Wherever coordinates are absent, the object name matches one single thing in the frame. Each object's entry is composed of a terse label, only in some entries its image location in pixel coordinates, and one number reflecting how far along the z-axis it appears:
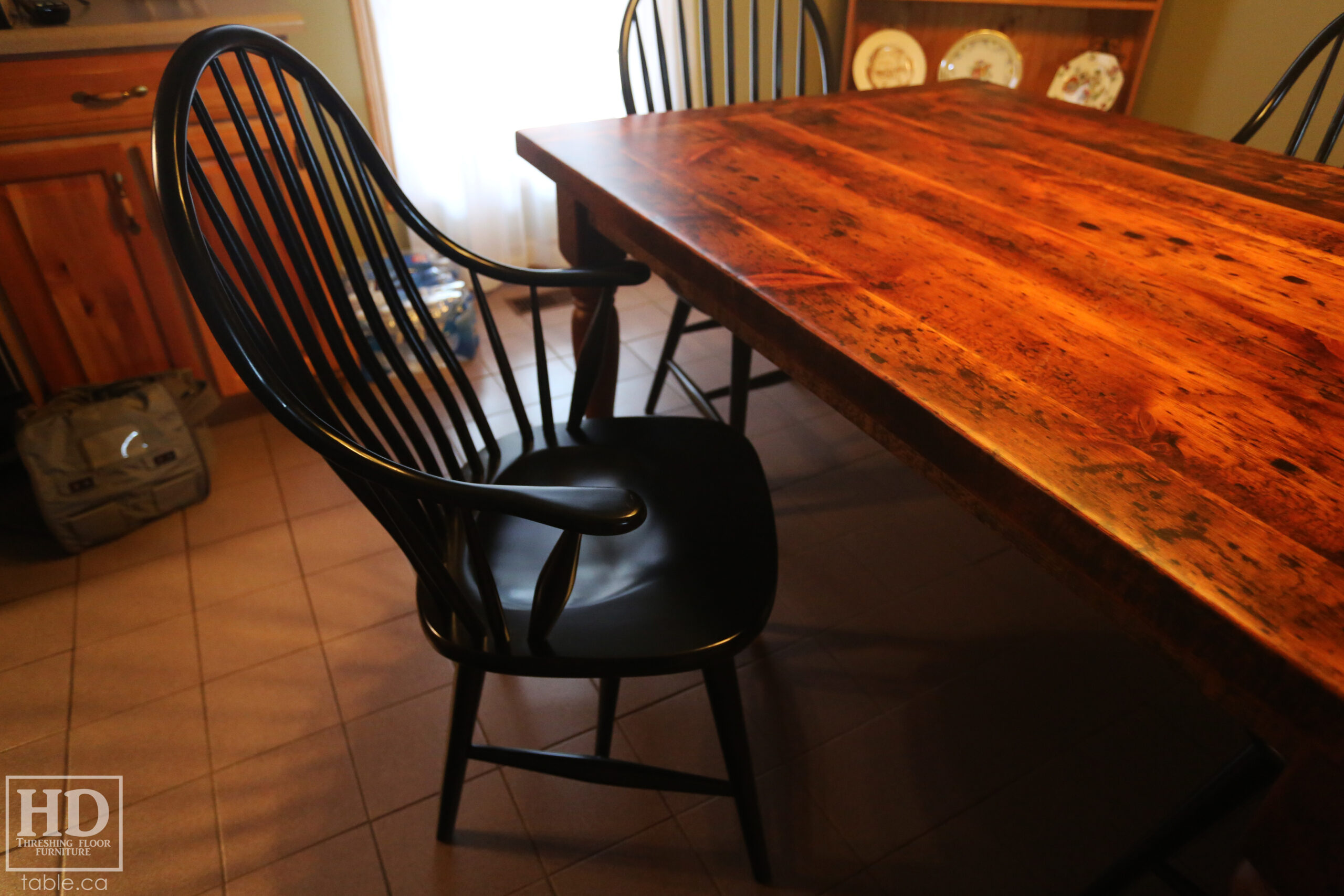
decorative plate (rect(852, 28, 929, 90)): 2.78
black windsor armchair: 0.71
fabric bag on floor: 1.59
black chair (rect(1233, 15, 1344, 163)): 1.44
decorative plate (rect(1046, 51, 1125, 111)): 2.60
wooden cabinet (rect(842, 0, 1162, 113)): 2.59
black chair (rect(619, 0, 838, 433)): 1.62
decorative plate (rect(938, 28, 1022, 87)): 2.64
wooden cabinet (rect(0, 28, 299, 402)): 1.55
